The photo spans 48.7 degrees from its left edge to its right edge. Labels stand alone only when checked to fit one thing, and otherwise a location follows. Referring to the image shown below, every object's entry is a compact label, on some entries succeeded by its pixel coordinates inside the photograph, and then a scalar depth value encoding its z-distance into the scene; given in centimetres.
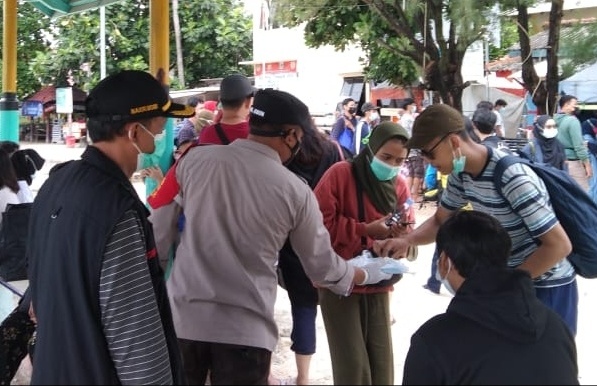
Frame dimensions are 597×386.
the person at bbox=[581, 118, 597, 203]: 905
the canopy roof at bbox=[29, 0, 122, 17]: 701
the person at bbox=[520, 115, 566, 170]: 782
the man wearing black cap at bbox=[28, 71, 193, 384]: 183
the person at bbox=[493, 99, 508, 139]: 1205
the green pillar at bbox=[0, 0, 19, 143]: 700
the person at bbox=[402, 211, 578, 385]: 172
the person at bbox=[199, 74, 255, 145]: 366
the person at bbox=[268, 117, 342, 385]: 372
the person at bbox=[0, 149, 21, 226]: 452
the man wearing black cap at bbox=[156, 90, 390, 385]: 237
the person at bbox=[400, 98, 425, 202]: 1141
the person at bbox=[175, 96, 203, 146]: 585
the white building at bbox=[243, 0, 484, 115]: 2262
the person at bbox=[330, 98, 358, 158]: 1011
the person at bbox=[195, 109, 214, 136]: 552
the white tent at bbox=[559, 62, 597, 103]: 1121
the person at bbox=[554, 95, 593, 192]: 854
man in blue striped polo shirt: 245
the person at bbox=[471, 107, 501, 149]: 648
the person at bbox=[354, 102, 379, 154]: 1003
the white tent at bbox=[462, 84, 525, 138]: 1489
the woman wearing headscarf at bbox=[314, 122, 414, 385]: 308
